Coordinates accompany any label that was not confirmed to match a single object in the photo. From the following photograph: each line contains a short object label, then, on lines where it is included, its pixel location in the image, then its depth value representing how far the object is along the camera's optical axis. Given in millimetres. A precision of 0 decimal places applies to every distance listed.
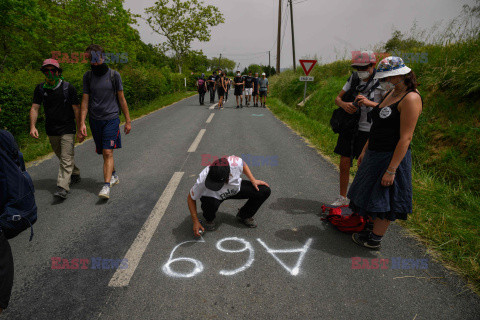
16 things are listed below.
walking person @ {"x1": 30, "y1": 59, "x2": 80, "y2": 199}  4016
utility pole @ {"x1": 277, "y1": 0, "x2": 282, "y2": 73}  26138
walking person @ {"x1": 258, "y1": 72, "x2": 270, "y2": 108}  15534
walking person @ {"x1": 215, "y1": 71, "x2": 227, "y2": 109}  15023
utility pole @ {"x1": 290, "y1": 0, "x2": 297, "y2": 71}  22484
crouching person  2678
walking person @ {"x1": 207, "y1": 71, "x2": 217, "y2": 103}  17272
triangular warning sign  12023
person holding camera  3072
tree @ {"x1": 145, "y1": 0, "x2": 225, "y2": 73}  35344
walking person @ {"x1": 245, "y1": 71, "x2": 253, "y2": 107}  15678
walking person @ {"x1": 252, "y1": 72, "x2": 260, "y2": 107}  15438
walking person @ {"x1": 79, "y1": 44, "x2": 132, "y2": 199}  4098
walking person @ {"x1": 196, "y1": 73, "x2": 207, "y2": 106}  16797
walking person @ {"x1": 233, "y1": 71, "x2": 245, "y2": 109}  15143
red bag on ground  3162
